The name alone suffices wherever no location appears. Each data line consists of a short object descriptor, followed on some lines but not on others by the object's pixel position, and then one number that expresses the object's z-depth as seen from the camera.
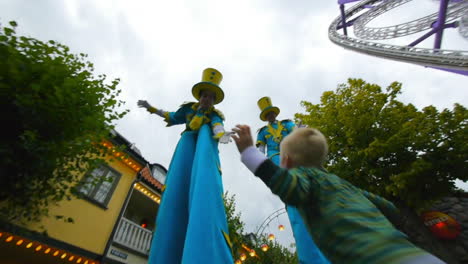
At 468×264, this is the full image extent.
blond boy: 0.82
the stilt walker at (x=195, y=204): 1.35
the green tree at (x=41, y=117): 3.55
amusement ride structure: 6.46
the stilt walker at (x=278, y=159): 2.06
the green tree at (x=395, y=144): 5.93
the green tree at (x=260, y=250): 13.45
